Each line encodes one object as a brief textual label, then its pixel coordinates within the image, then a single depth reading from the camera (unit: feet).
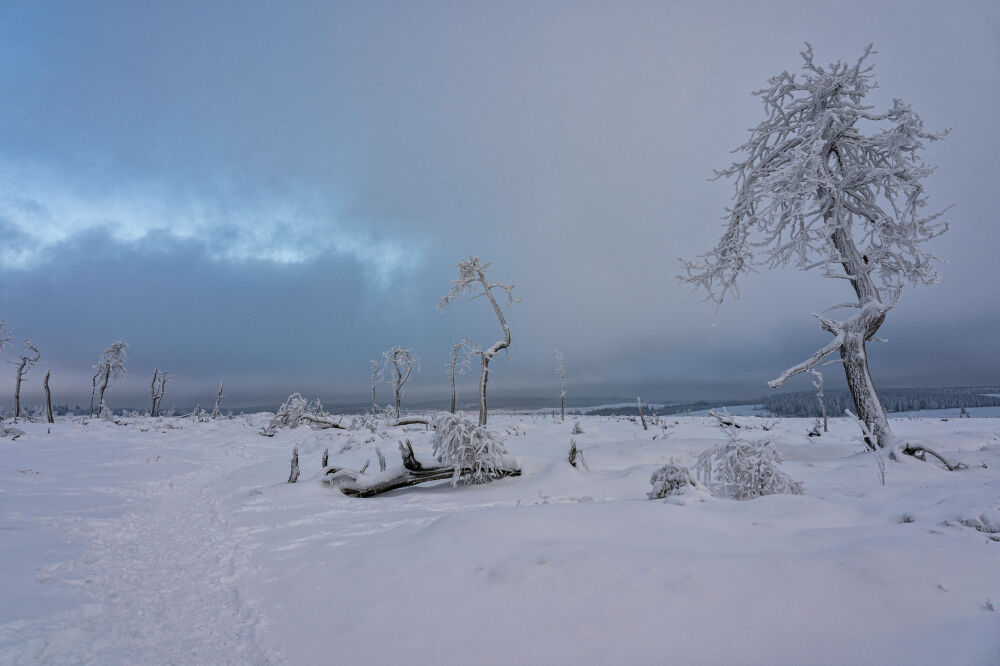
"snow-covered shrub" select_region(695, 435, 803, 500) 17.25
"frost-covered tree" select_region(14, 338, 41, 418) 112.88
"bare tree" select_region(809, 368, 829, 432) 58.95
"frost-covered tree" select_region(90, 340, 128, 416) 128.98
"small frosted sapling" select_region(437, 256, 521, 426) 44.73
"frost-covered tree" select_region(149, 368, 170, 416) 143.80
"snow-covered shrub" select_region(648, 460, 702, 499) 17.21
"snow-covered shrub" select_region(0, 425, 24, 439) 58.88
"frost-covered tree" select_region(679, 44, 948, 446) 27.55
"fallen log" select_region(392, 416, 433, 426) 44.39
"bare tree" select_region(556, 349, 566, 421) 139.47
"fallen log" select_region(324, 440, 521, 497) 25.95
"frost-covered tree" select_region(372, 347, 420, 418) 113.50
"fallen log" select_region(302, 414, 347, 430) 63.59
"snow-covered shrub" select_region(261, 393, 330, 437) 71.92
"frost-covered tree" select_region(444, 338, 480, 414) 110.61
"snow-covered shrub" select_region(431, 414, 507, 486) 26.18
